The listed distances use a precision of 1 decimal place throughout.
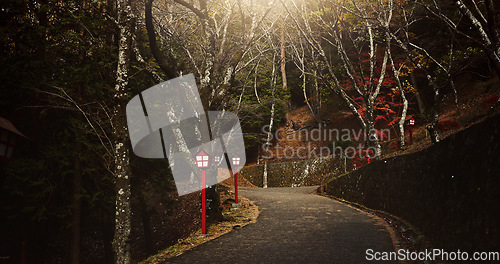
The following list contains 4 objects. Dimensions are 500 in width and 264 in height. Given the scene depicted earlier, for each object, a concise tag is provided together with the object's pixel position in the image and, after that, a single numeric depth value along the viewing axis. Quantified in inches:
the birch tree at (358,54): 580.1
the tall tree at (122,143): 329.1
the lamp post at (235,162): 559.3
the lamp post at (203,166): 372.5
